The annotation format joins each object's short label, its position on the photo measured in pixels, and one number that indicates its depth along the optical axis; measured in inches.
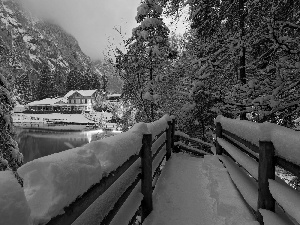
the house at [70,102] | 3575.3
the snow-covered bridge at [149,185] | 56.5
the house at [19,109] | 3887.3
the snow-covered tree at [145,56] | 785.6
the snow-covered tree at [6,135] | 379.6
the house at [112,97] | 4614.4
